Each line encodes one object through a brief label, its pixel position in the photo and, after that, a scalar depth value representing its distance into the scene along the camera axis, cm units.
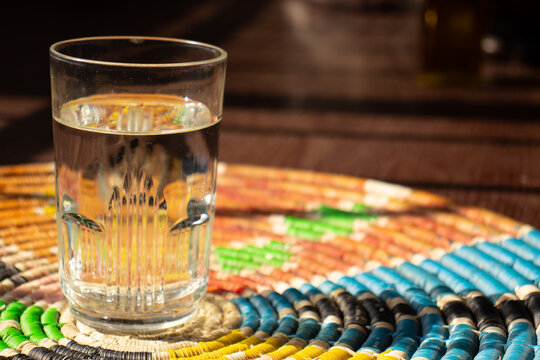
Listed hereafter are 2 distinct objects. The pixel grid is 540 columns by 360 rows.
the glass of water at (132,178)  62
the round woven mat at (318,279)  62
